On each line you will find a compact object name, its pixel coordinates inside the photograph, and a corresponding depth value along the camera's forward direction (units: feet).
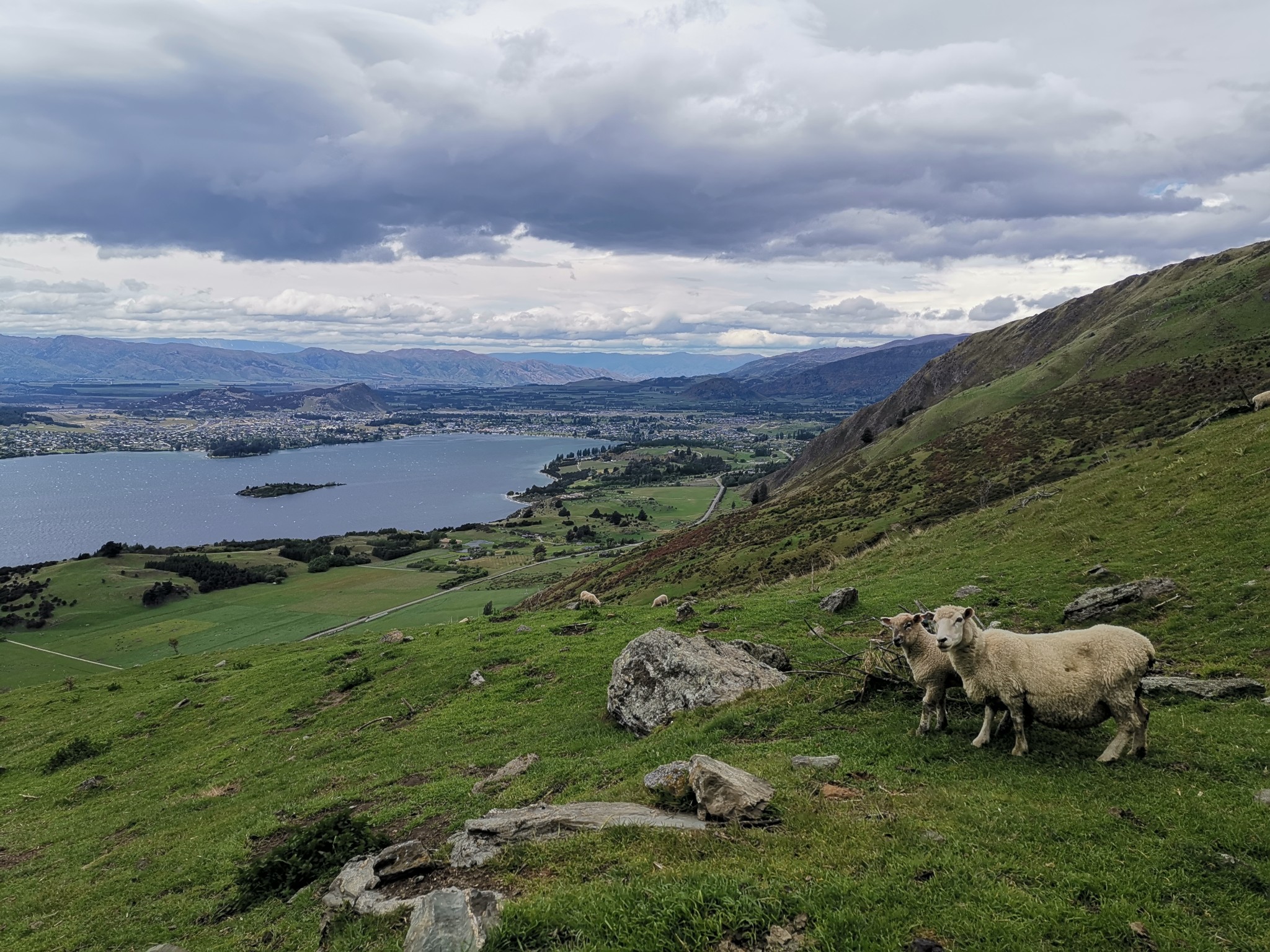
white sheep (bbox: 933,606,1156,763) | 32.07
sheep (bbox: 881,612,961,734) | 39.37
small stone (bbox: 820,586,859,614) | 77.77
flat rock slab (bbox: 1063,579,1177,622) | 56.29
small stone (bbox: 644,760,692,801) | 33.73
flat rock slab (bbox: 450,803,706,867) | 30.66
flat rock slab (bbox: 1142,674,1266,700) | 38.58
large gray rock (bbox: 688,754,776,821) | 30.63
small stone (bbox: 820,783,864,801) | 32.14
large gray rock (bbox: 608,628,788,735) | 52.60
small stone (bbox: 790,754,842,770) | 36.17
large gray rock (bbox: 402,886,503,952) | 22.33
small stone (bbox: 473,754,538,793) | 47.26
